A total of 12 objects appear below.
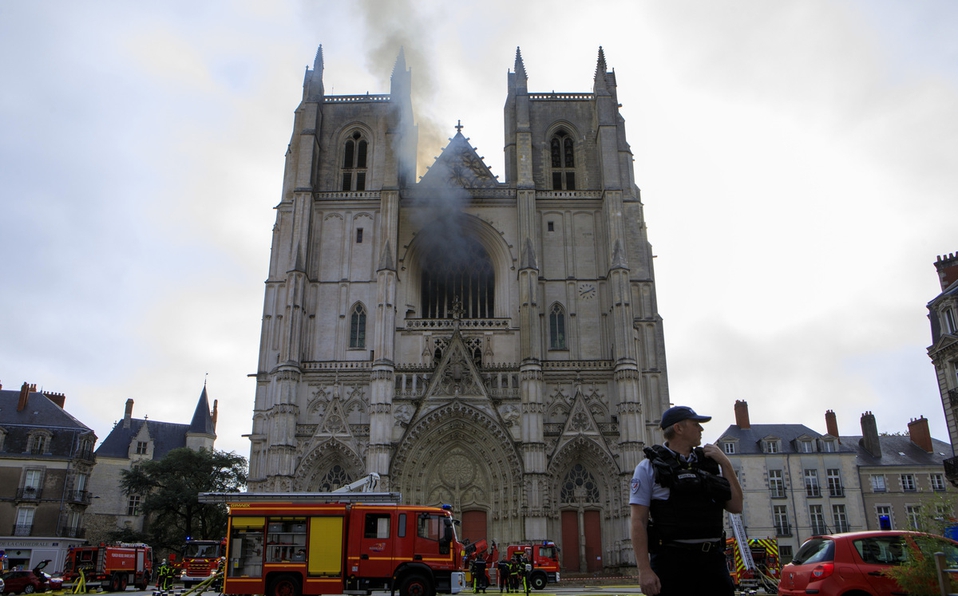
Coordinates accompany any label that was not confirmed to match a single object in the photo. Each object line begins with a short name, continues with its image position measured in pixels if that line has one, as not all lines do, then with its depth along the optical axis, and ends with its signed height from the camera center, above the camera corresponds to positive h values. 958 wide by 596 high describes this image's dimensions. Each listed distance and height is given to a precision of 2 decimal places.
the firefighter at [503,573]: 20.52 -1.07
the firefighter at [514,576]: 20.30 -1.11
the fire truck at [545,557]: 23.38 -0.71
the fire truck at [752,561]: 17.62 -0.71
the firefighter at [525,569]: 17.03 -0.92
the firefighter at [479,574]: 20.66 -1.10
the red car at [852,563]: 8.06 -0.33
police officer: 4.23 +0.08
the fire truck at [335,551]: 14.56 -0.30
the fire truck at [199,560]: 23.44 -0.77
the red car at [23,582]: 20.61 -1.27
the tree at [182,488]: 38.19 +2.55
